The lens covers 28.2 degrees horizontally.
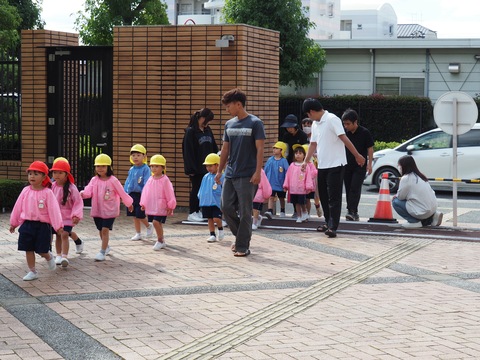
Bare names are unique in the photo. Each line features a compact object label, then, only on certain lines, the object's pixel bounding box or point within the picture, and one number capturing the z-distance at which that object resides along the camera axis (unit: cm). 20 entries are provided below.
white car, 2014
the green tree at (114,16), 3372
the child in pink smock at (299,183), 1389
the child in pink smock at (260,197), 1321
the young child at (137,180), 1219
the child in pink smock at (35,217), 928
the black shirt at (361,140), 1444
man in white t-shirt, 1245
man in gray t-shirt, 1069
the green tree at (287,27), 3478
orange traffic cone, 1434
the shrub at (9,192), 1506
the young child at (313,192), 1415
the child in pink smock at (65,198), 1026
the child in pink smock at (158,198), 1133
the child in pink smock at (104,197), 1061
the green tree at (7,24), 2383
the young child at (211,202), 1202
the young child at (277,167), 1432
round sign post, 1380
